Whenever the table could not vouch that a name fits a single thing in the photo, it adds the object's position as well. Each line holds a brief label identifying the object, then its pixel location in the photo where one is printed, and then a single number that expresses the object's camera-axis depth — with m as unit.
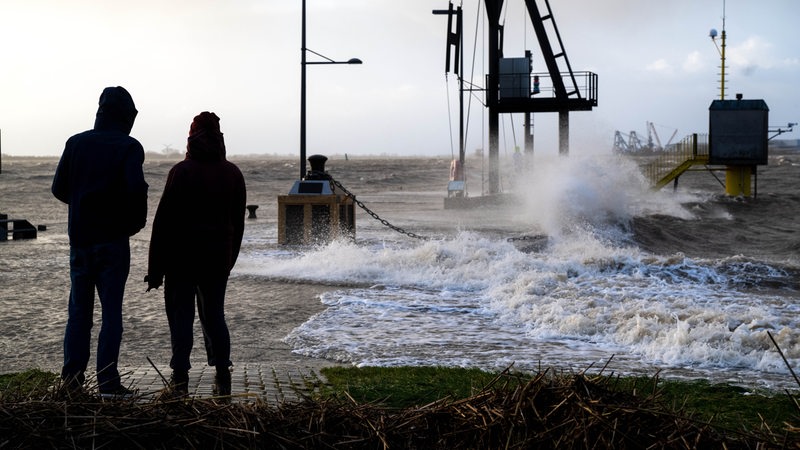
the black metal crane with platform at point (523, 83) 34.47
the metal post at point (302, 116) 22.47
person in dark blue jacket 5.55
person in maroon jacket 5.74
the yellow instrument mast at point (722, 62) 49.03
